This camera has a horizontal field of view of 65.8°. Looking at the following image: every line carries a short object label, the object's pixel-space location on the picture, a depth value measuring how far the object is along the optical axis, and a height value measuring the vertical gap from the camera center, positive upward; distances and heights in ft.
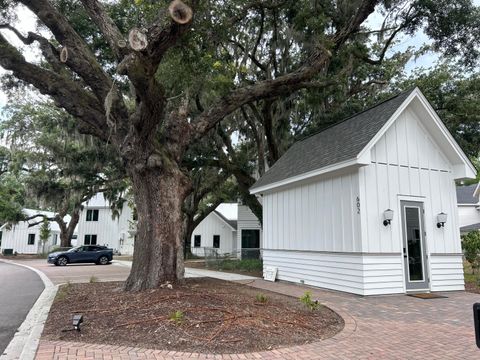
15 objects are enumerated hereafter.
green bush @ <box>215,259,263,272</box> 53.89 -3.98
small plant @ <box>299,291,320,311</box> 22.03 -3.83
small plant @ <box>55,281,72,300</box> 27.81 -4.39
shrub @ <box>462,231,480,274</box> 42.57 -1.07
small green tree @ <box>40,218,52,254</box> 101.41 +1.62
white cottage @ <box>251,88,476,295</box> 29.91 +2.94
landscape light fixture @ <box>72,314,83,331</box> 17.75 -3.98
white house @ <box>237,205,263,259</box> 96.32 +2.36
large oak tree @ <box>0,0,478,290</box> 21.53 +10.25
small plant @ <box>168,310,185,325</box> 18.47 -3.96
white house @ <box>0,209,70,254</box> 118.62 -0.71
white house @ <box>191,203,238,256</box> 112.68 +1.50
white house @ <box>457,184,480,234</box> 101.55 +8.07
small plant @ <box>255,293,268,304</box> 23.88 -3.88
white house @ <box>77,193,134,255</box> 123.54 +3.15
